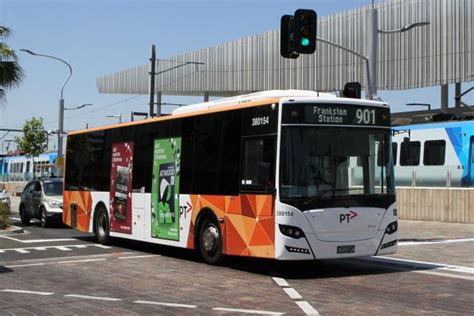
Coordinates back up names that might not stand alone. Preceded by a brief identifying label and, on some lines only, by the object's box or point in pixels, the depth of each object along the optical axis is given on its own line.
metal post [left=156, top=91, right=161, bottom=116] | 53.29
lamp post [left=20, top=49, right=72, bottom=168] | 42.29
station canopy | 33.88
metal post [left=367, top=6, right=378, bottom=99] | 19.61
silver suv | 23.48
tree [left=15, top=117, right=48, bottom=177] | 60.69
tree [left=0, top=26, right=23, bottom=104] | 26.75
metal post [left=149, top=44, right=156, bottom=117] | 32.91
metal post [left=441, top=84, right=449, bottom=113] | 36.19
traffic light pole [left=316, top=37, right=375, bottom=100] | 18.94
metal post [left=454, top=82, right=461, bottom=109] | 34.79
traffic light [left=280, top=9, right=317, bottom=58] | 15.82
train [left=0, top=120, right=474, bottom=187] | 23.58
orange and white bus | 11.15
